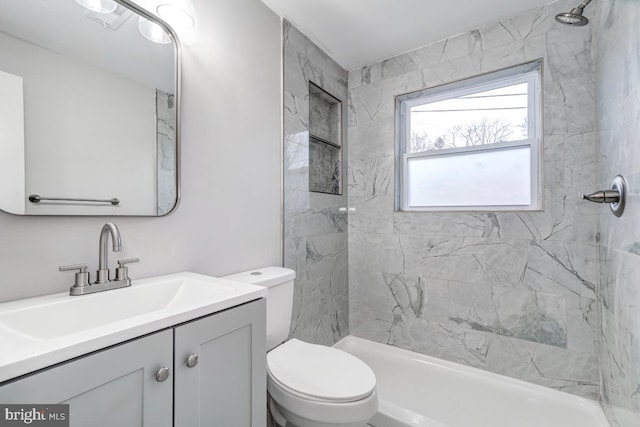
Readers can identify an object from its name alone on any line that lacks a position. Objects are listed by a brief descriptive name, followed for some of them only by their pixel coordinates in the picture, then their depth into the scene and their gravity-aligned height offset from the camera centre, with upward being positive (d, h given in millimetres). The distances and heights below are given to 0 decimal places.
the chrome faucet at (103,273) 882 -197
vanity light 1137 +807
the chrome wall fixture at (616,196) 1089 +62
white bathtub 1463 -1078
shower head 1158 +800
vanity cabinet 539 -385
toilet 1056 -685
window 1791 +470
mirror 825 +341
